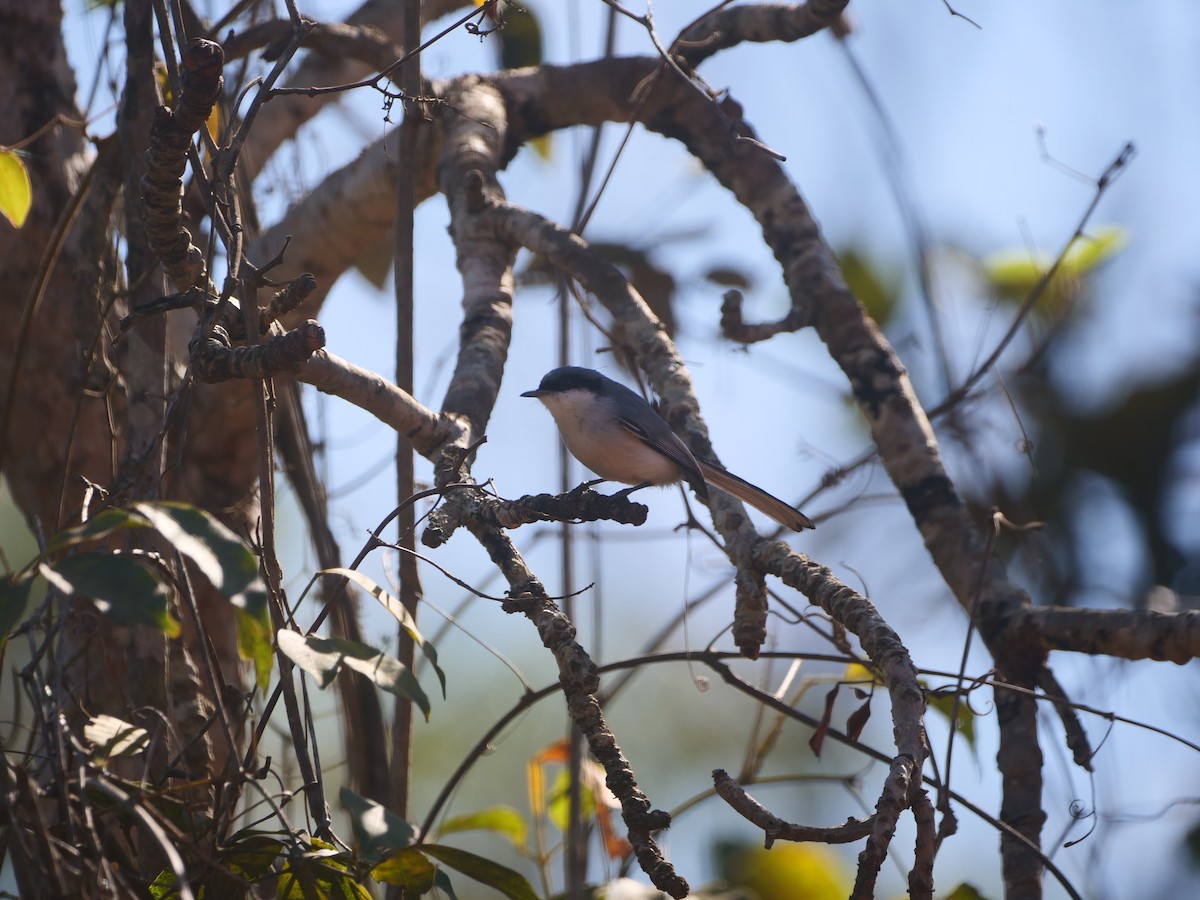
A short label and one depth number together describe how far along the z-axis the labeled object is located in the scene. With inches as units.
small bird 336.3
